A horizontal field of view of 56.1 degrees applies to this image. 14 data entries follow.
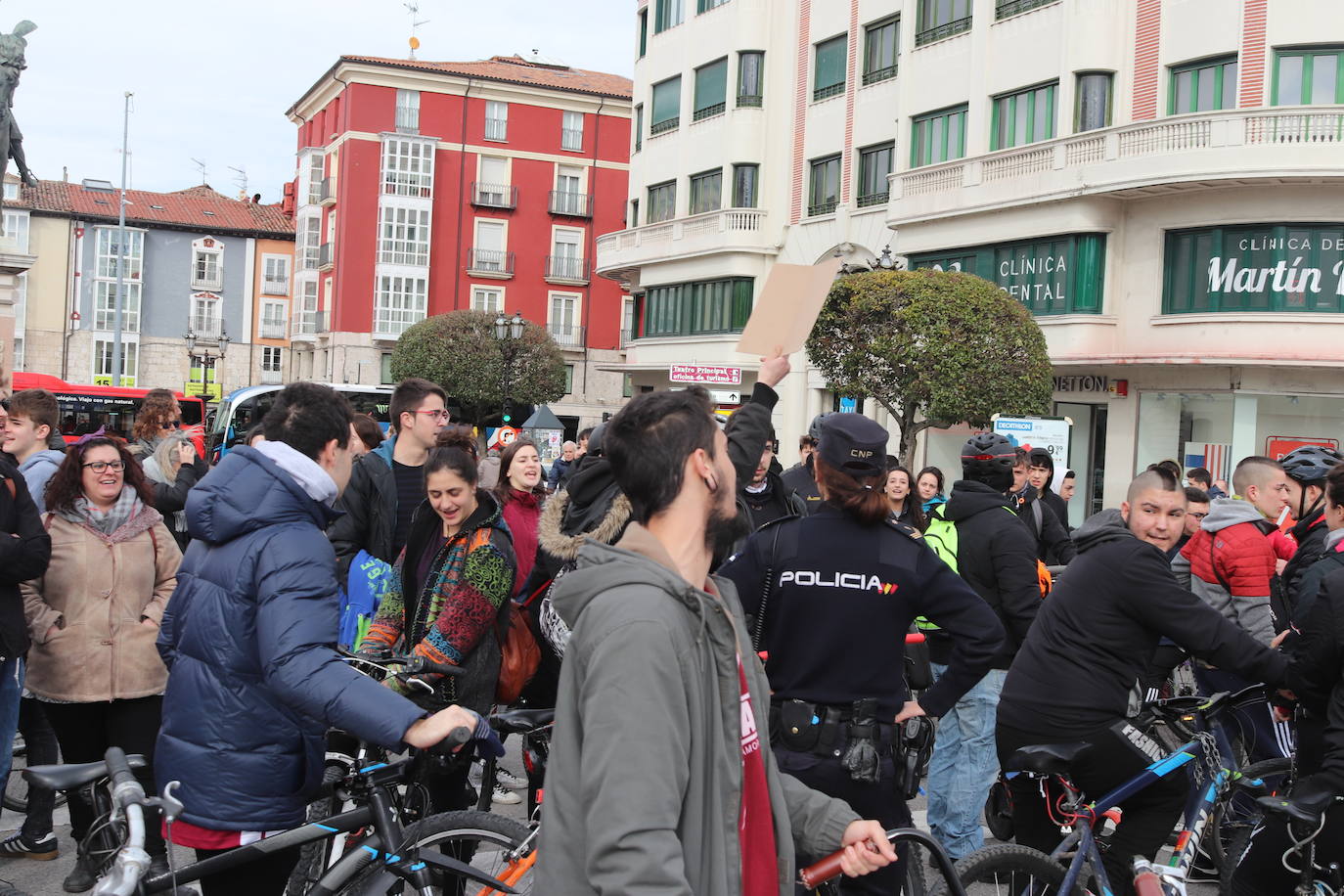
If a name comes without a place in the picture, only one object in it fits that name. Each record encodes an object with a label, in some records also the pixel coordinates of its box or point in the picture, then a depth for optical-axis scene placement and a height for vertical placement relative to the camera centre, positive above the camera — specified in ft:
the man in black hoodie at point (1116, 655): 14.56 -2.57
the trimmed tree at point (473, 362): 161.17 +5.48
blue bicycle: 13.58 -4.44
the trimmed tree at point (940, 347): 74.43 +4.79
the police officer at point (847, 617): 13.05 -2.07
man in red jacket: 21.03 -2.08
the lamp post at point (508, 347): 143.26 +7.30
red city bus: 135.95 -2.23
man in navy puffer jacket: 11.23 -2.16
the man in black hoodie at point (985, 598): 19.69 -2.68
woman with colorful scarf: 15.70 -2.33
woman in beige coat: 18.16 -3.39
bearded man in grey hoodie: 6.93 -1.69
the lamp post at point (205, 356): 160.21 +4.89
